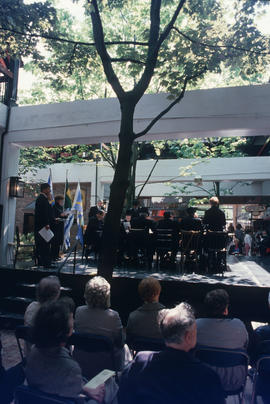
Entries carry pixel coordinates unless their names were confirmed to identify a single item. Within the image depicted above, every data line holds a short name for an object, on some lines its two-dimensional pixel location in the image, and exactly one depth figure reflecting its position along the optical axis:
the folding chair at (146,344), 2.86
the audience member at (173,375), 1.89
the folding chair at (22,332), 2.98
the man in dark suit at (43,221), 7.30
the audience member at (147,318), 3.32
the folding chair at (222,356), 2.58
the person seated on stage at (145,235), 8.24
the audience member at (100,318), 3.29
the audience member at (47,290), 3.63
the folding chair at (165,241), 7.99
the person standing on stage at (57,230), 8.47
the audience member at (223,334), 2.82
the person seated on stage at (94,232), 9.07
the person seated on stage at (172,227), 8.00
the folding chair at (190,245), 7.66
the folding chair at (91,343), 2.77
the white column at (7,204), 9.08
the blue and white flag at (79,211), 7.14
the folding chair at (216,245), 7.61
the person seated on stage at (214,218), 7.73
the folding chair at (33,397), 1.89
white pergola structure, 7.39
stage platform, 6.39
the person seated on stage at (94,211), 9.60
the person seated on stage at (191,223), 7.80
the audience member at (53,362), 2.19
